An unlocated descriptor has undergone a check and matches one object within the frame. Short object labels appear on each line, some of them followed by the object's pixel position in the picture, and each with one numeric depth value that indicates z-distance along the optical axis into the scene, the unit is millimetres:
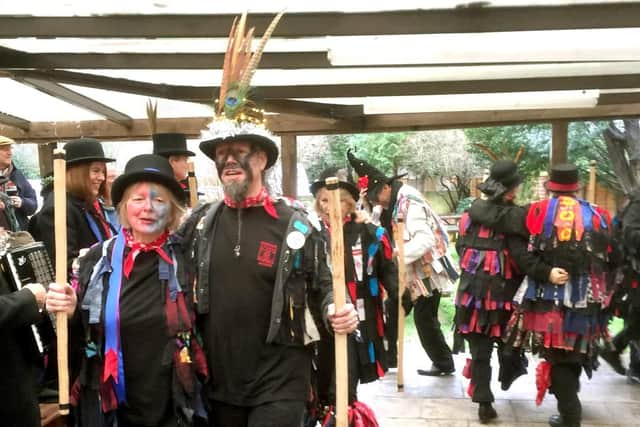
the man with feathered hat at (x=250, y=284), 2512
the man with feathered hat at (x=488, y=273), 4199
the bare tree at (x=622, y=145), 8898
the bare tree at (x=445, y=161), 13602
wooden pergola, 3512
